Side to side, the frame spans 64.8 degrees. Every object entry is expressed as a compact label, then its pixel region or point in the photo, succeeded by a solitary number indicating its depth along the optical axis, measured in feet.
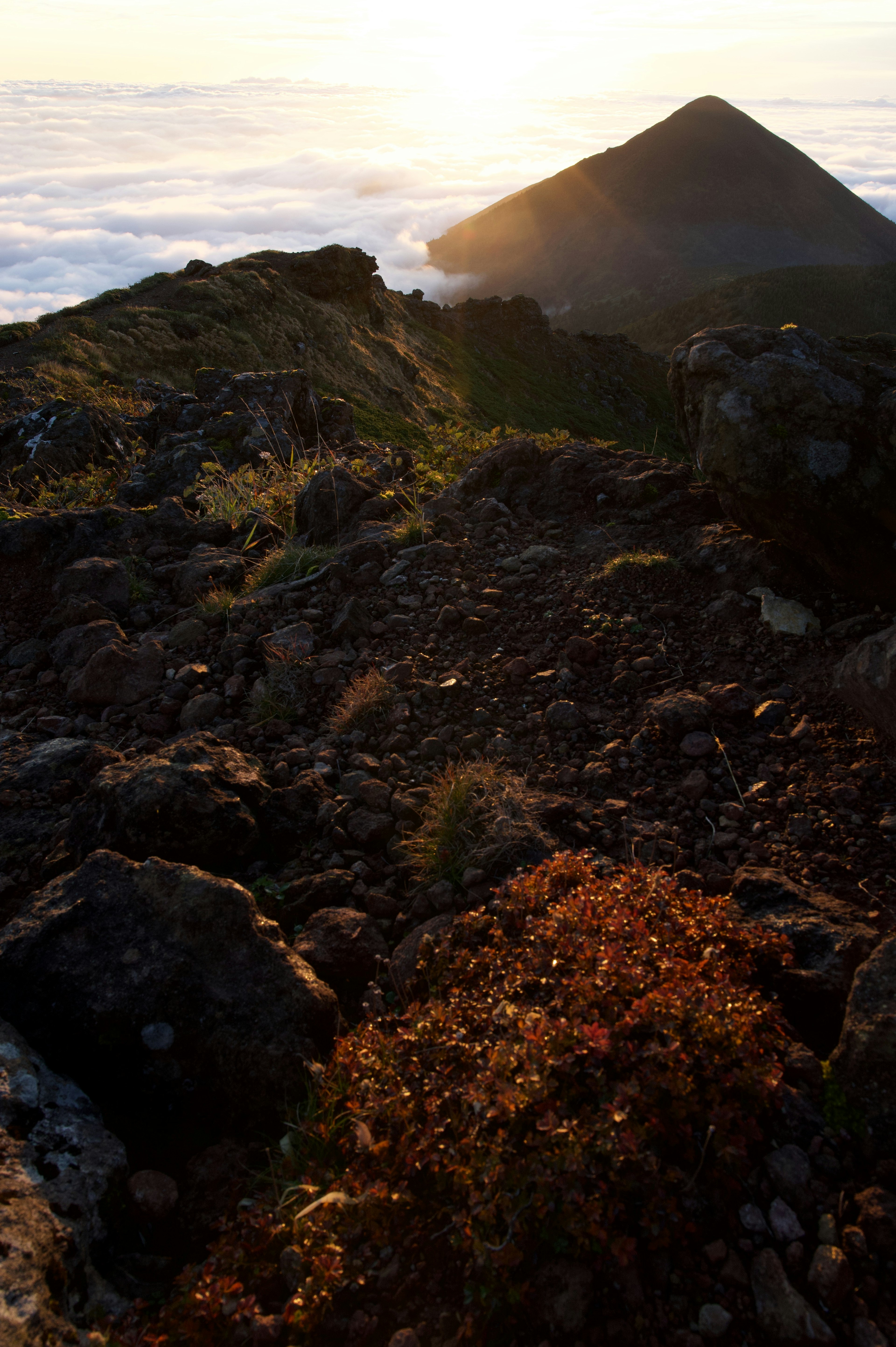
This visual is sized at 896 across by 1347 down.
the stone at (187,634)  20.38
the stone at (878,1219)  6.64
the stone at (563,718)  15.03
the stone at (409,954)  10.41
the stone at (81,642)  19.77
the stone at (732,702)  14.37
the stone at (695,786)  12.84
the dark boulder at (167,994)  9.20
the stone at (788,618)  15.90
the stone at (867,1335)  6.04
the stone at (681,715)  14.11
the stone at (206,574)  22.82
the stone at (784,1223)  6.89
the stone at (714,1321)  6.34
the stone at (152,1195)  8.04
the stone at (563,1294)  6.58
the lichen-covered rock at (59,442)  32.76
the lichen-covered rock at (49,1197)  6.37
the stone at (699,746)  13.66
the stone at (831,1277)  6.35
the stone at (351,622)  19.22
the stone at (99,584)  22.63
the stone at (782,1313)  6.17
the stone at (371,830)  13.30
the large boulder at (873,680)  12.46
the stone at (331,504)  25.07
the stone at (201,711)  17.24
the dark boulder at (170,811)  11.98
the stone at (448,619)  19.02
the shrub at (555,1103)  6.91
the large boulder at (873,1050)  7.63
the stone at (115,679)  18.39
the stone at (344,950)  10.91
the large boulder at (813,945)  8.93
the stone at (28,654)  20.49
